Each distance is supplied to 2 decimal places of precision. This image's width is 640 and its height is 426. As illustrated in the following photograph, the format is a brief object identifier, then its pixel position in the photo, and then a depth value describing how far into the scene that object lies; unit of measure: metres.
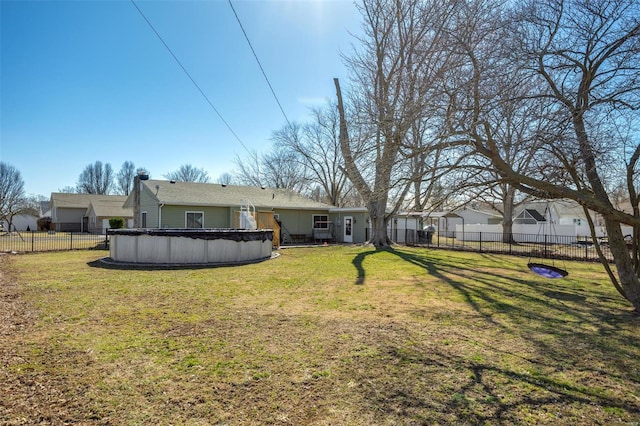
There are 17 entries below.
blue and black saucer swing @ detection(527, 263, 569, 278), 7.50
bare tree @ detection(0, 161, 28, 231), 44.97
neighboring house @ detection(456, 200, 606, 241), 30.00
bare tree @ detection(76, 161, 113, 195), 66.31
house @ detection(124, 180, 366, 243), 20.00
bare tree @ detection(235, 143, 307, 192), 39.16
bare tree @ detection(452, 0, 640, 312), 5.41
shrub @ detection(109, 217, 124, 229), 28.03
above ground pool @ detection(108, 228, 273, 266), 12.33
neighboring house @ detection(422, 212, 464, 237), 37.84
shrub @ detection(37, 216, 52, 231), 42.09
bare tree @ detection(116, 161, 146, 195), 66.69
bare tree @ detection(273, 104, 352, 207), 35.48
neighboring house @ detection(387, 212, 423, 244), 25.48
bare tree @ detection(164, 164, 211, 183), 58.19
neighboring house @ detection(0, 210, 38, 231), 47.34
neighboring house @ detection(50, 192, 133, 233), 39.91
